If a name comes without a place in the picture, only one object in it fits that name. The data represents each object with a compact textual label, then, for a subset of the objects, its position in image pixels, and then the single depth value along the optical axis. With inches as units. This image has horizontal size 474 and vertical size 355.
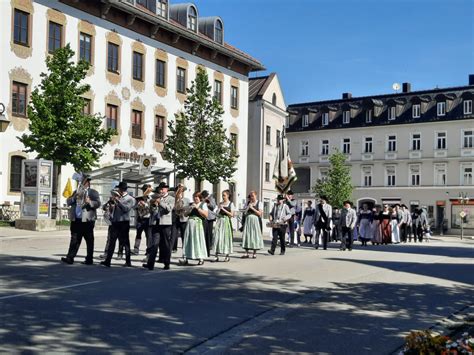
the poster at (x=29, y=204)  1020.5
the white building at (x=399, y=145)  2502.5
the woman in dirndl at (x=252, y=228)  686.5
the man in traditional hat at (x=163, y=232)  538.0
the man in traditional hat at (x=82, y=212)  548.4
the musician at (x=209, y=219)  627.2
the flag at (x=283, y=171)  993.5
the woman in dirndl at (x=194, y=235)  580.7
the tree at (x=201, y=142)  1459.2
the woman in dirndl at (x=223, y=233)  638.5
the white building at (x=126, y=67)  1246.9
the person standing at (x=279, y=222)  743.1
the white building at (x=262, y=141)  2175.2
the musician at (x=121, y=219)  552.4
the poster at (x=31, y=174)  1027.9
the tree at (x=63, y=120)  1153.4
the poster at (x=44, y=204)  1024.2
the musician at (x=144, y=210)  641.6
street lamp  678.5
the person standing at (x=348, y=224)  877.2
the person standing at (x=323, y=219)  884.0
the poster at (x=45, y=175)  1029.8
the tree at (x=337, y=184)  2480.3
